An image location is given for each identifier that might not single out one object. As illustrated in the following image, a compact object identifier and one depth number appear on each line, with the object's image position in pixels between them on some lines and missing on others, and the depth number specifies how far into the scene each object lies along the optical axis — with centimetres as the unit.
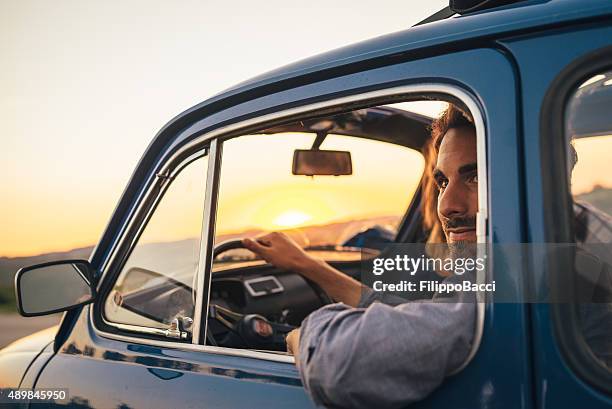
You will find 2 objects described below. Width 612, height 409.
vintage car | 128
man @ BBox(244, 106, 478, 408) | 129
